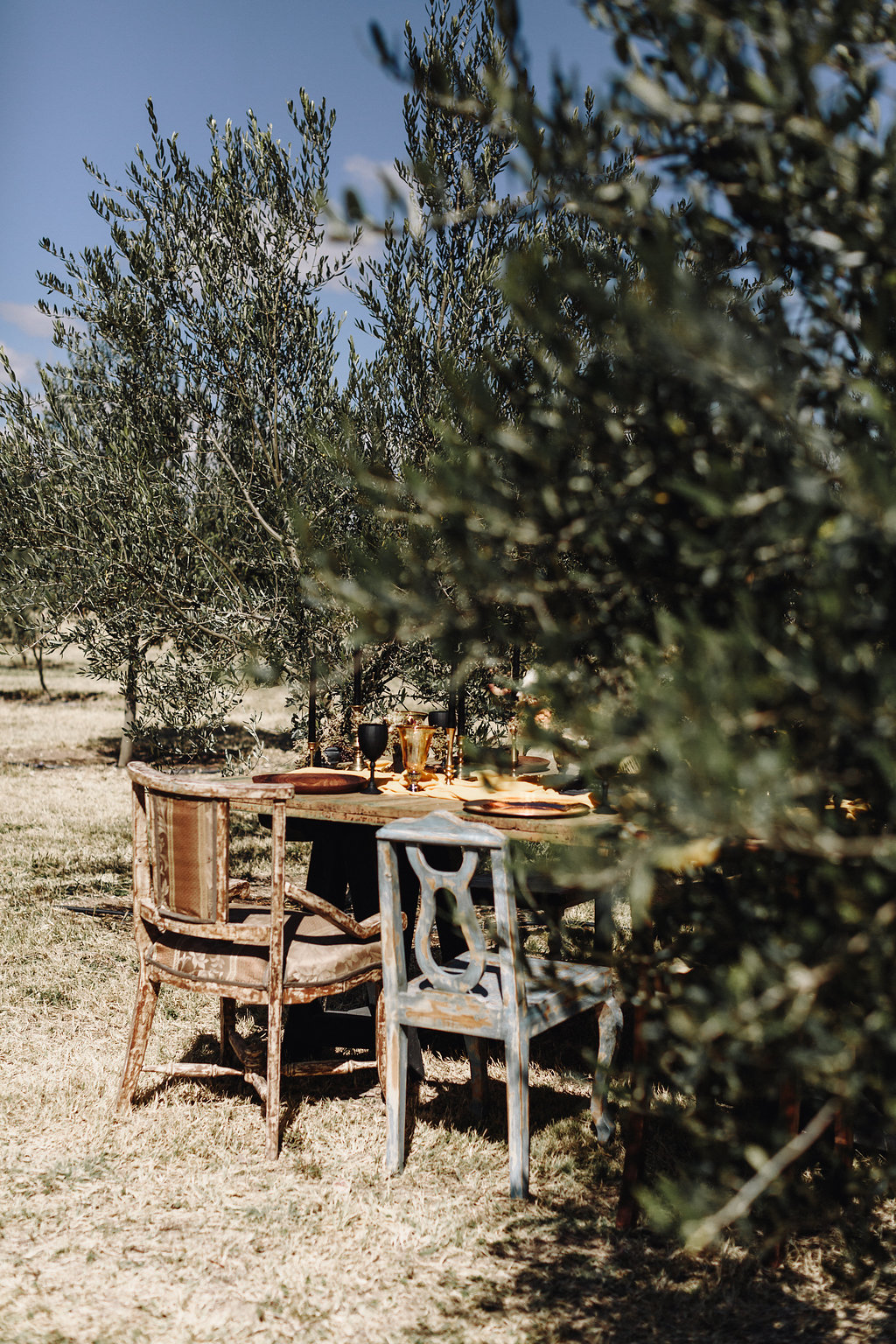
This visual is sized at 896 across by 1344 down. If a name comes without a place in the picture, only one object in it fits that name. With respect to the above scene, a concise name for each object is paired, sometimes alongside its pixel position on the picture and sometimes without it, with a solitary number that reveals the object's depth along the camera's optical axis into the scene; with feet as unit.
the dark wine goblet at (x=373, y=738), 16.70
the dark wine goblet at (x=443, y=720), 18.63
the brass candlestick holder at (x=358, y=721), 18.33
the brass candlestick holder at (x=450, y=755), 18.10
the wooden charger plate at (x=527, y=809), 13.97
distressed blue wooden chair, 12.01
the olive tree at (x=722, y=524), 4.90
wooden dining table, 13.70
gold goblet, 17.10
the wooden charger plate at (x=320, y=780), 15.88
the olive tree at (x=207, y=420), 20.11
